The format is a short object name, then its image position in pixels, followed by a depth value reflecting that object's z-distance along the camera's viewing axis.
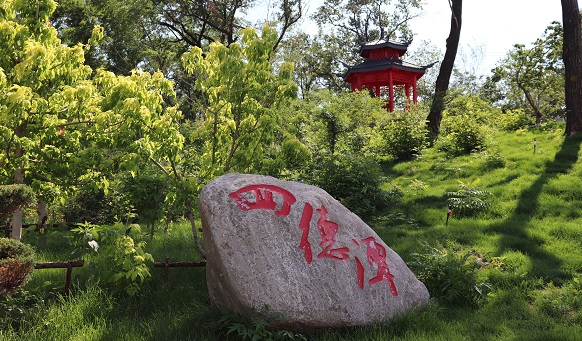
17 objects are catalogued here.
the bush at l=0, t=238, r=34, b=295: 3.23
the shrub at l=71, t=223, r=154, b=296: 4.30
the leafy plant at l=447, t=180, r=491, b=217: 7.12
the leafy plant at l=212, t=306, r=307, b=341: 3.45
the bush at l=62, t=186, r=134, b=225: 7.35
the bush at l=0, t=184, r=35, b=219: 3.40
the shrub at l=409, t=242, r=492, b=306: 4.65
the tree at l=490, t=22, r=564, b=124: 19.36
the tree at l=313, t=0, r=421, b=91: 28.88
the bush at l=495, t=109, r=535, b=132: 12.45
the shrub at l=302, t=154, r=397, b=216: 7.30
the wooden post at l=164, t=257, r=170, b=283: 4.76
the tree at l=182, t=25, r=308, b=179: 4.89
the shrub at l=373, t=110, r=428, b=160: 10.90
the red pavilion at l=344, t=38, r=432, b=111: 18.92
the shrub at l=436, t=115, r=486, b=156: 10.27
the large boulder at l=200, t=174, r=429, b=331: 3.71
